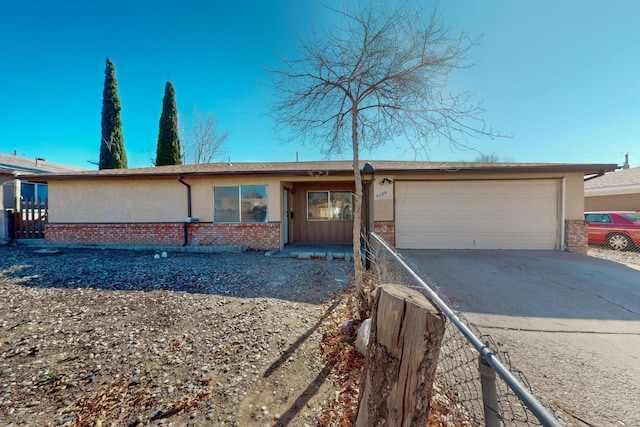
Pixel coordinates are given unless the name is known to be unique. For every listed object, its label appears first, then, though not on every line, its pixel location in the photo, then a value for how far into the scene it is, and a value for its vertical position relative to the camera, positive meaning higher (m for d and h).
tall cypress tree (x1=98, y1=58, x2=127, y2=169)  16.25 +5.77
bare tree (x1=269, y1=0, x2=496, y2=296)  3.84 +2.36
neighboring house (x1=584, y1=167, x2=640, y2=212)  11.79 +1.01
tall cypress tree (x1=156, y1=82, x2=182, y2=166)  17.09 +5.26
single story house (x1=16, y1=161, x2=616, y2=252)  7.92 +0.24
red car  8.43 -0.59
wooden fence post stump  1.22 -0.75
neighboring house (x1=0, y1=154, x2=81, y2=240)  9.59 +1.28
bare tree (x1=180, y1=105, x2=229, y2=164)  20.75 +6.26
